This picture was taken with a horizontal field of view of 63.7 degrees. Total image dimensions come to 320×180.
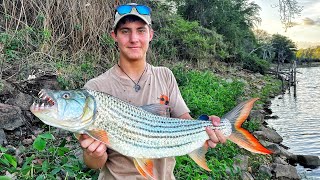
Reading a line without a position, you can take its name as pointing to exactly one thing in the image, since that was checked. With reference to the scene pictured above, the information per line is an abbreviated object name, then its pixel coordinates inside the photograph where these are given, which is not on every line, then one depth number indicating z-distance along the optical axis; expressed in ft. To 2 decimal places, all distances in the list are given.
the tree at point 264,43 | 123.45
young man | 7.26
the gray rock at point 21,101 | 14.76
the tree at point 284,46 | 158.93
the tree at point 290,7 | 33.30
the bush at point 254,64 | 85.62
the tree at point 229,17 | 80.86
